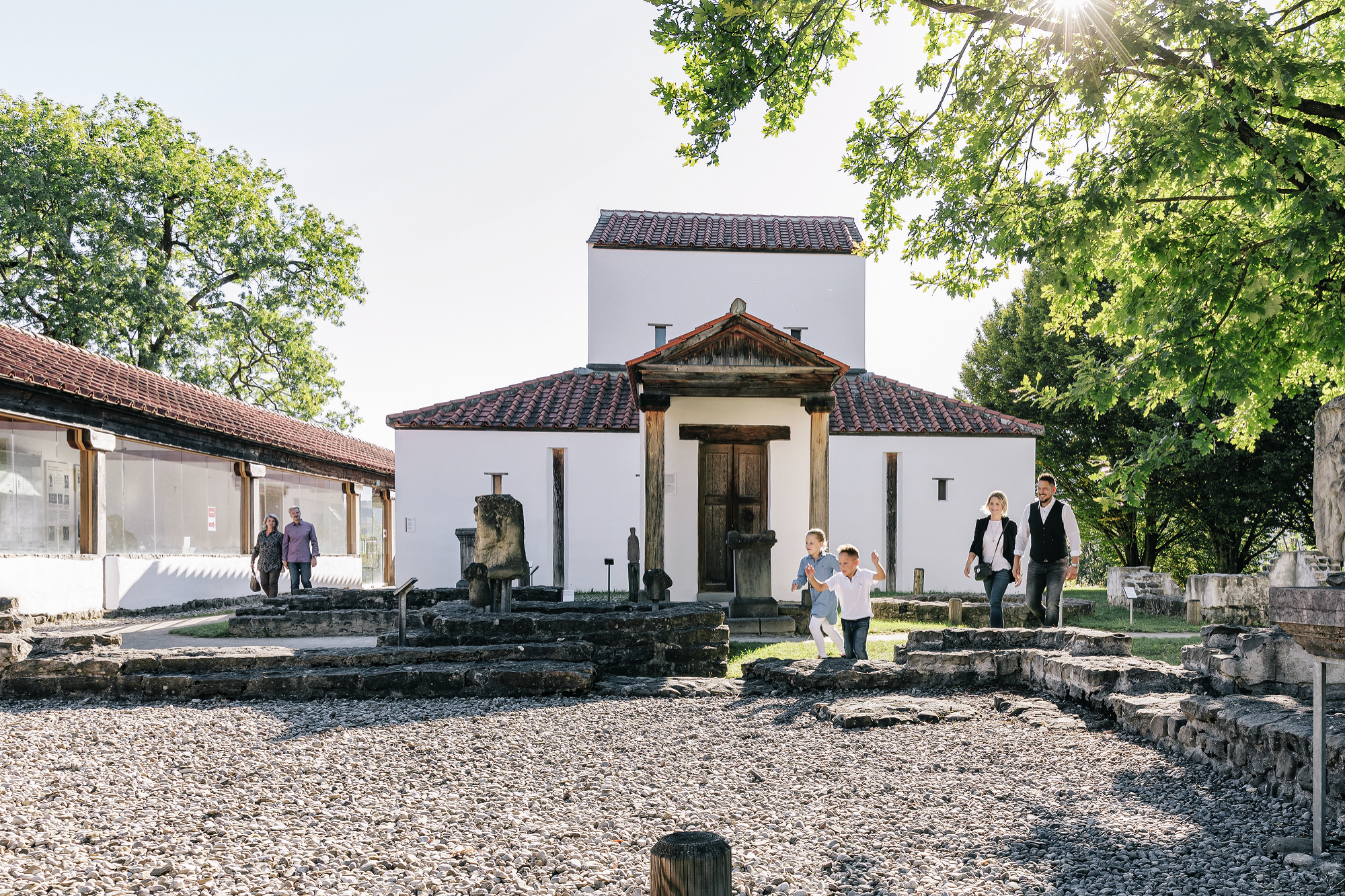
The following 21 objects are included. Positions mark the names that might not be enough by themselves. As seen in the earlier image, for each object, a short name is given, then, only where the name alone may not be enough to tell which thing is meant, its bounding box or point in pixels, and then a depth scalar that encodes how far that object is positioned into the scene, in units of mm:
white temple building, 12180
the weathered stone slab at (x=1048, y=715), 5973
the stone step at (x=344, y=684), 7074
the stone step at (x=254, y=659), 7293
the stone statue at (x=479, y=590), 9633
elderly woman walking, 15211
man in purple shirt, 15156
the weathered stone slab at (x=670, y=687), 7184
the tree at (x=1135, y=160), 6703
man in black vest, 8383
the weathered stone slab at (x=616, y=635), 8406
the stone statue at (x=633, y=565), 11289
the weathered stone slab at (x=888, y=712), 6066
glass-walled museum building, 12617
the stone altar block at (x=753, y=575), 11508
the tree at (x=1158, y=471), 22000
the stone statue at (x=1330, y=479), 4574
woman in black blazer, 8867
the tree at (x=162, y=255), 23625
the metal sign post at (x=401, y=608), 8180
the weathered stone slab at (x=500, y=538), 9359
